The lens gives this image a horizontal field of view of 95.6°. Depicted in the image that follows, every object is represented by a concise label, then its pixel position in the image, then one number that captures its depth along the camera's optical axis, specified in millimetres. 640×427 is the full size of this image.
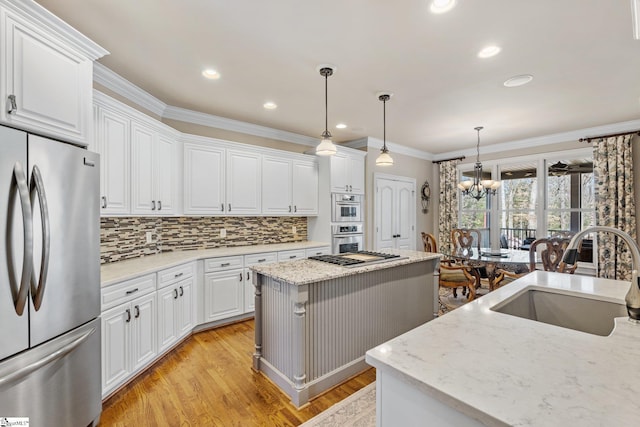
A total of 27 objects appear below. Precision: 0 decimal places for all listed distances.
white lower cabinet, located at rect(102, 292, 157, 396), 2078
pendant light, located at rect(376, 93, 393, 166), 3260
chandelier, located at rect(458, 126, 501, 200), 4438
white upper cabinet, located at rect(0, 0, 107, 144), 1496
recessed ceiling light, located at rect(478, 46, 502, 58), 2336
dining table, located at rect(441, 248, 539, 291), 3658
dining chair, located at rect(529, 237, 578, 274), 3383
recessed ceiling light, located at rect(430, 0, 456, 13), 1812
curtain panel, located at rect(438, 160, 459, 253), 6203
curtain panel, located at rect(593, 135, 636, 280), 4215
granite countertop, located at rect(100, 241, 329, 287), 2299
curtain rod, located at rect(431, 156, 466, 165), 6110
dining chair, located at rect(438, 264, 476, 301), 3943
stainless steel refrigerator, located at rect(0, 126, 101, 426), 1400
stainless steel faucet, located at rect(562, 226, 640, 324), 1156
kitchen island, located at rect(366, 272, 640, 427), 656
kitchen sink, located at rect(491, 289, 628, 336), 1502
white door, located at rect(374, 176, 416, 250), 5371
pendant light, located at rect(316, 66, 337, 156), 2764
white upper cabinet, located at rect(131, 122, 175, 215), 2811
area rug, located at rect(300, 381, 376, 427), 1900
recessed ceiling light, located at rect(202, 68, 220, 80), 2699
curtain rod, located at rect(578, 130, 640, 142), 4193
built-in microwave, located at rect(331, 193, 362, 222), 4645
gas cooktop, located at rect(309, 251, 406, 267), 2555
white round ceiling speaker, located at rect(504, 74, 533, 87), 2802
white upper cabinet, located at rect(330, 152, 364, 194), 4625
